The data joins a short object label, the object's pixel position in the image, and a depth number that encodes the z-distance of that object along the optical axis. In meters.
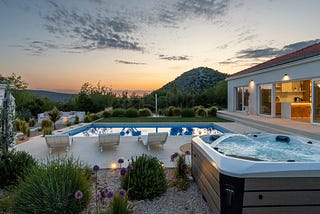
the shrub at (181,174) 4.72
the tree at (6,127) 5.07
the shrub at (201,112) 20.34
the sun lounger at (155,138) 8.48
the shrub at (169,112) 20.25
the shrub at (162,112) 20.59
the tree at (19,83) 27.28
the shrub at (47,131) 10.77
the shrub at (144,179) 4.16
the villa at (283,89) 10.84
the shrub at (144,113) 20.27
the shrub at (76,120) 16.30
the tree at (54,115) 14.20
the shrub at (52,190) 3.16
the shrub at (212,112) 20.47
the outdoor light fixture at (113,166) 6.08
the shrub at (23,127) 11.62
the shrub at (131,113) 19.82
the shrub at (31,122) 15.91
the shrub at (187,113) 19.16
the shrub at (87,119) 16.78
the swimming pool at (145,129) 13.55
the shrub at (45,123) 13.54
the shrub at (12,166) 4.66
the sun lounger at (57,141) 8.10
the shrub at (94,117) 17.97
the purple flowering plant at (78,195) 2.73
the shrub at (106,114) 19.80
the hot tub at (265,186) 2.73
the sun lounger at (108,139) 8.27
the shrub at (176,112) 20.19
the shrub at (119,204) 3.12
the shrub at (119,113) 20.06
